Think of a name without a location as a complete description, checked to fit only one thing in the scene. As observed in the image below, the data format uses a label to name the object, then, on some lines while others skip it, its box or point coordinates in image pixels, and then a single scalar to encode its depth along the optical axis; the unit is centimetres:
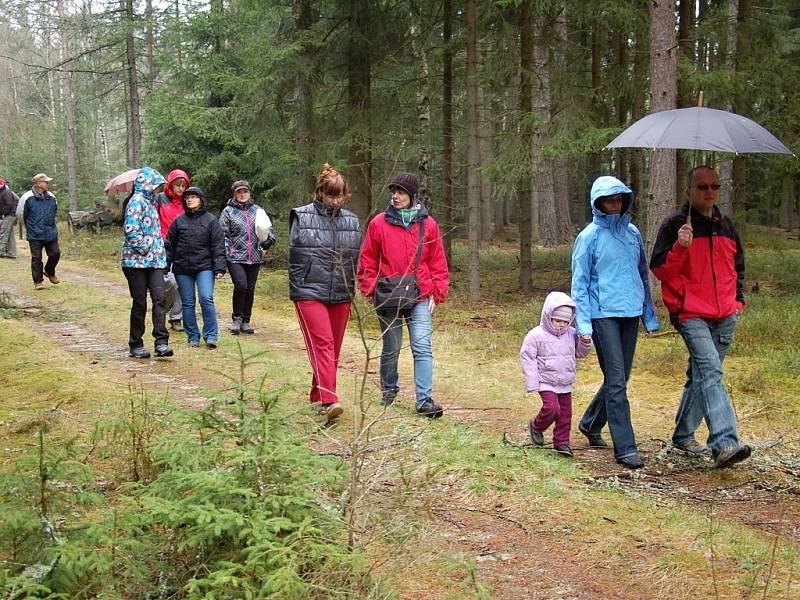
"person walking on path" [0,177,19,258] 1917
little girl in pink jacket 600
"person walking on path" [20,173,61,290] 1473
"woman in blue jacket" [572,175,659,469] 583
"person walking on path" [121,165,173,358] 880
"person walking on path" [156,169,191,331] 1070
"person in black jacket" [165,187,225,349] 982
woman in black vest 672
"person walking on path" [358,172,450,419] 695
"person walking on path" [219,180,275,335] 1112
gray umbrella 570
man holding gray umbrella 568
